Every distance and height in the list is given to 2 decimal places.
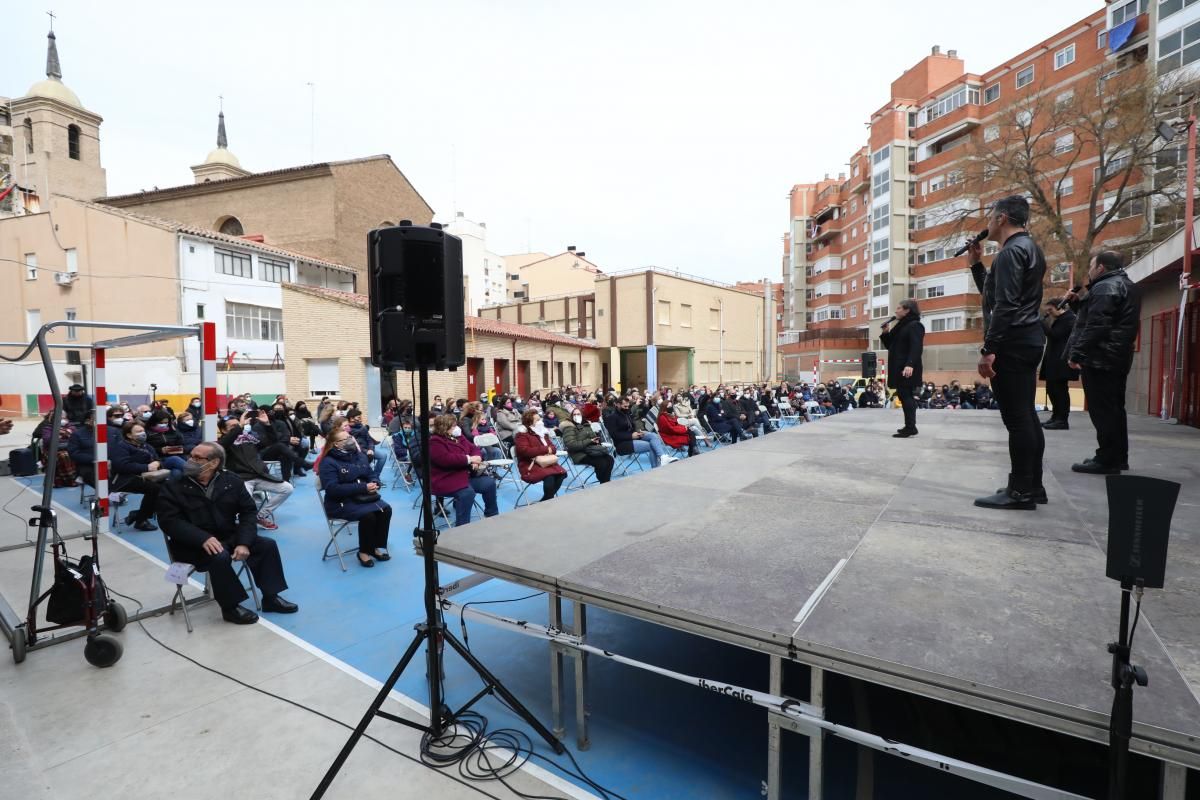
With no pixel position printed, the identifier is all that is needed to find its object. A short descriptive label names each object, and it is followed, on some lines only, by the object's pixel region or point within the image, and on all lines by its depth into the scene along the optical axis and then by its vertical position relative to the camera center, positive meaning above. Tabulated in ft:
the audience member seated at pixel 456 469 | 19.83 -3.47
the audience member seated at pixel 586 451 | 26.37 -3.74
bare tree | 67.77 +26.12
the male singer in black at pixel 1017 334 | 11.01 +0.57
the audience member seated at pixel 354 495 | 18.12 -3.88
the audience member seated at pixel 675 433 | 34.50 -3.95
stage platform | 5.86 -3.09
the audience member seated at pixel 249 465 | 22.62 -3.68
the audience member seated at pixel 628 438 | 31.37 -3.90
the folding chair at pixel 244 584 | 13.71 -5.67
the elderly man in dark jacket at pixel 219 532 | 13.70 -3.85
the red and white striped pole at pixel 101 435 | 16.12 -1.77
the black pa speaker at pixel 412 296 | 8.71 +1.11
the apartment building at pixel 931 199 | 85.87 +33.44
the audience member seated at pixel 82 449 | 22.93 -3.07
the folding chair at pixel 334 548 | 17.89 -5.75
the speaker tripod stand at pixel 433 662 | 8.39 -4.34
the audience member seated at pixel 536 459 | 23.17 -3.56
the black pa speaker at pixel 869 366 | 60.90 -0.07
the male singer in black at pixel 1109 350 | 13.69 +0.32
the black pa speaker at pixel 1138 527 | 4.70 -1.35
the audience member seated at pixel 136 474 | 22.44 -3.93
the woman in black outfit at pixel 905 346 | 20.97 +0.67
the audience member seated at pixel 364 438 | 28.68 -3.49
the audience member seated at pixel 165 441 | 26.07 -3.31
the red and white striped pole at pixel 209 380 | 15.10 -0.23
